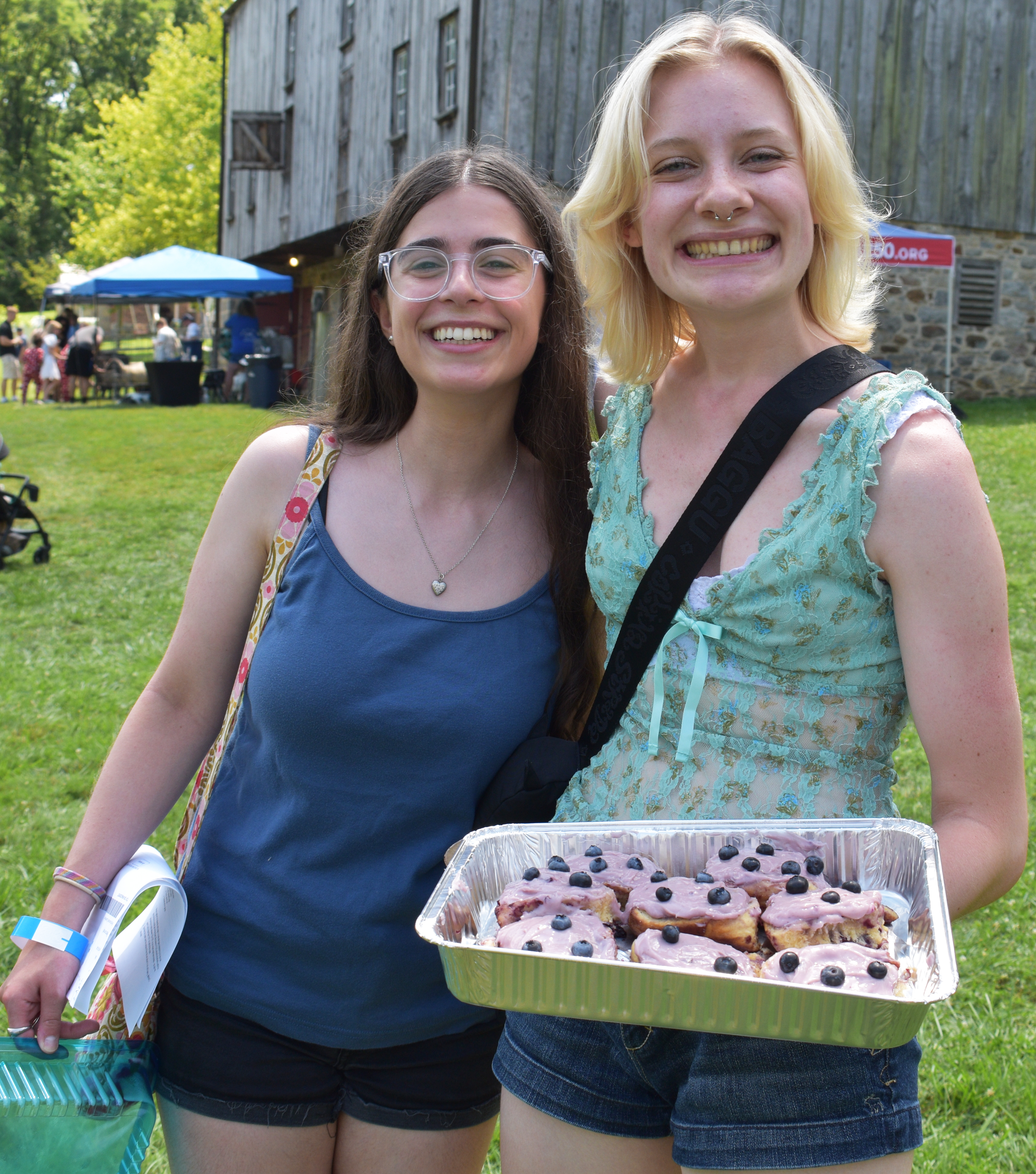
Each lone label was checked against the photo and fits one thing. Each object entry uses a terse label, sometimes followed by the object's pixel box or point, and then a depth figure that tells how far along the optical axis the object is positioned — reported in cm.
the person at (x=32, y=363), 2764
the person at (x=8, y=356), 2777
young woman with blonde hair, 157
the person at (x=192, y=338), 2745
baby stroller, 952
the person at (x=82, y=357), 2594
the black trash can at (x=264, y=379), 2266
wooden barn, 1411
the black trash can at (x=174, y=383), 2352
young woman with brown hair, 210
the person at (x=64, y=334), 2742
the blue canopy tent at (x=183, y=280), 2170
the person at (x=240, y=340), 2583
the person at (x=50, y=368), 2688
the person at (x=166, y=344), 2655
